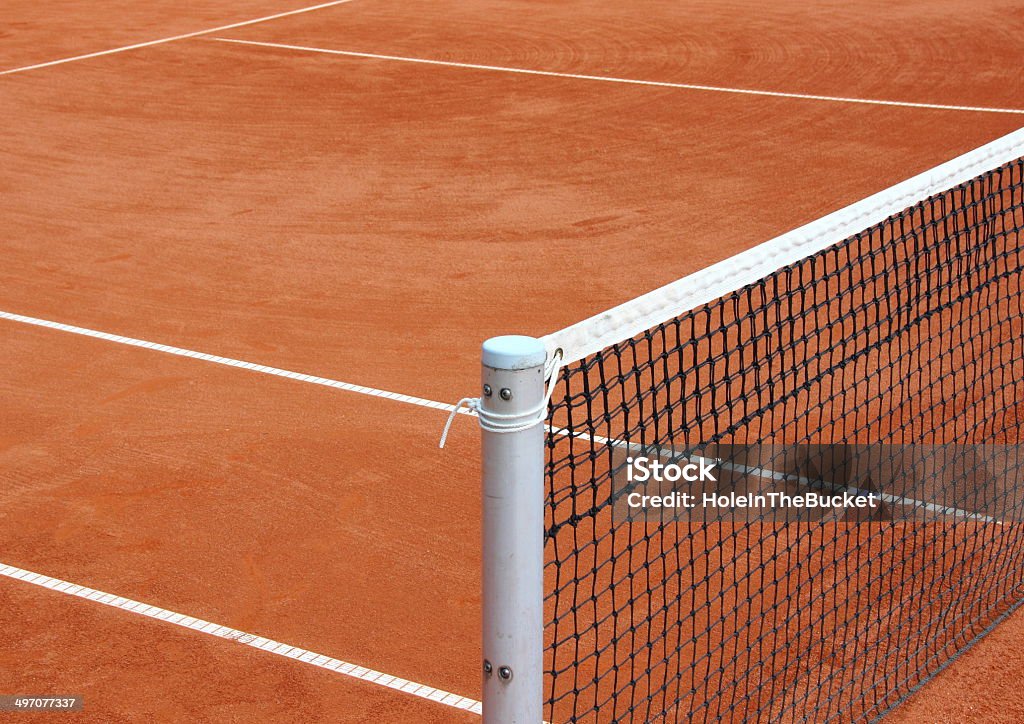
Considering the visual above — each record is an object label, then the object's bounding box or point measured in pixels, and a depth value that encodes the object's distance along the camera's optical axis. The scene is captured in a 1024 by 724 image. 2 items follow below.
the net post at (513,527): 3.46
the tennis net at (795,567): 5.34
